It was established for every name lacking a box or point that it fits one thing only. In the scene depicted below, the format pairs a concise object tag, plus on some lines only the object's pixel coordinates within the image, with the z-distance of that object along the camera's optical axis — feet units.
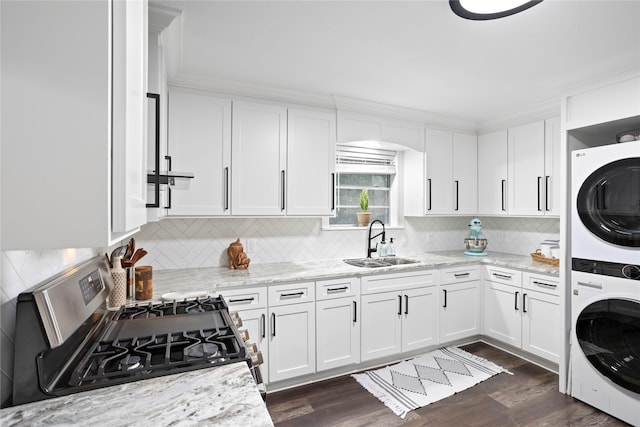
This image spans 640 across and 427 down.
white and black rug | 8.12
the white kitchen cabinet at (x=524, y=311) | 9.45
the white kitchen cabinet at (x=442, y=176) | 12.17
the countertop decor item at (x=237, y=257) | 9.46
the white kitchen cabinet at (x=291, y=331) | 8.33
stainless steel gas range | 2.85
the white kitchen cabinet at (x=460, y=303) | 10.87
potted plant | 12.12
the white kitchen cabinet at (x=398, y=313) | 9.57
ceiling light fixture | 5.08
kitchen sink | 10.84
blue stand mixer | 12.55
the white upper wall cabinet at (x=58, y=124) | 1.57
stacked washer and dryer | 6.77
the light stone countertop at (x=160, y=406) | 2.48
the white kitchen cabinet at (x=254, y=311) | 7.91
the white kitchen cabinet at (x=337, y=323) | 8.89
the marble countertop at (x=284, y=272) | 7.61
